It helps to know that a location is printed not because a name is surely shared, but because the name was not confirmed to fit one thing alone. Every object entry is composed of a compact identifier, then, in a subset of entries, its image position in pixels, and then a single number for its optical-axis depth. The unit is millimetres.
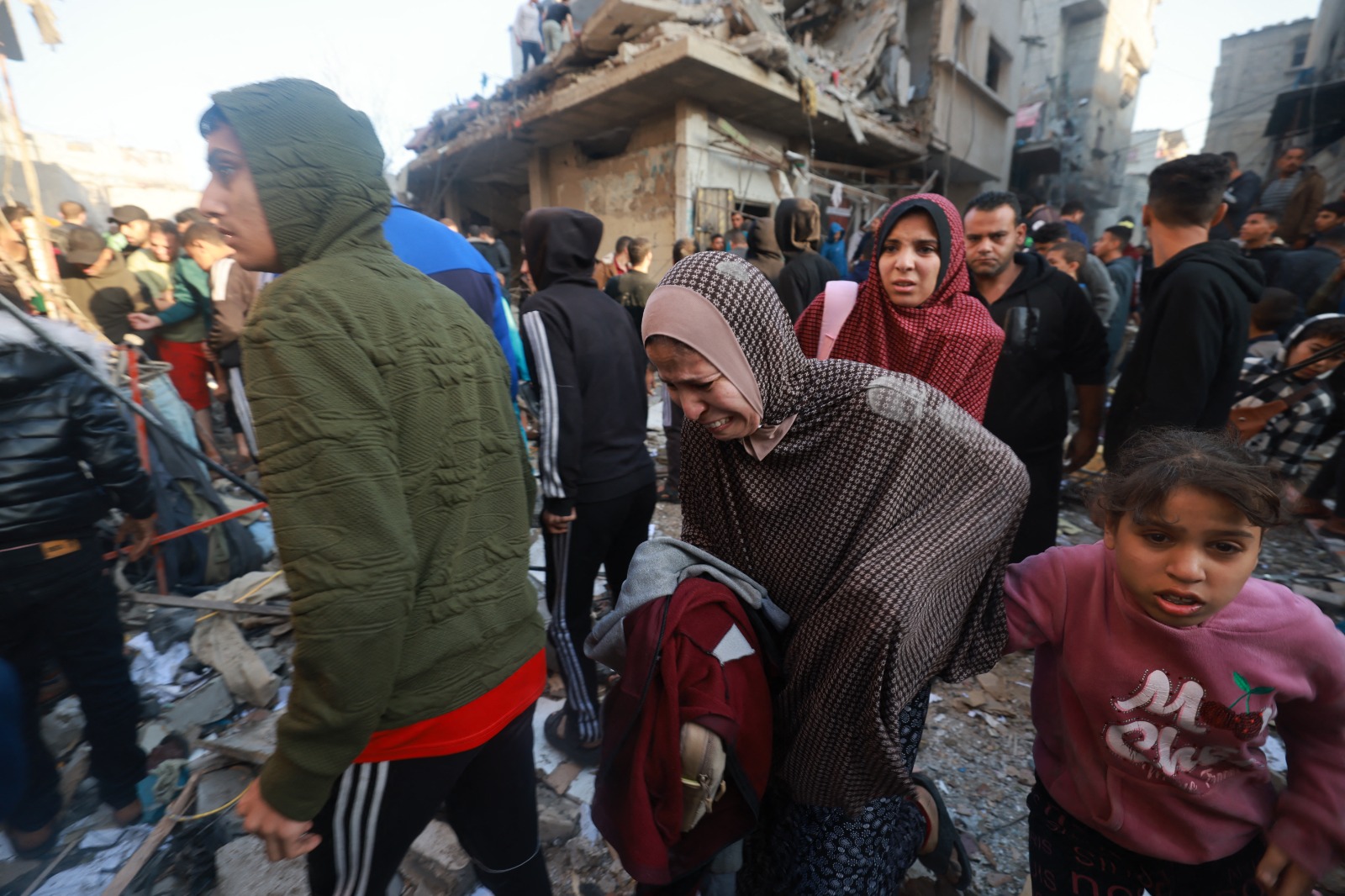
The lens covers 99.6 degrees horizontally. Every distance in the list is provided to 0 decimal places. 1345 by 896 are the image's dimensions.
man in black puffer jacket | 1724
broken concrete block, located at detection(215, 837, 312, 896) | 1983
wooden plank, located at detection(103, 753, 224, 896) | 1882
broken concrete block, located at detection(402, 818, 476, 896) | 1982
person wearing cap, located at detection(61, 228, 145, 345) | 4883
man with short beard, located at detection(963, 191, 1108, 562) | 2559
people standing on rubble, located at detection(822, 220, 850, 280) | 6254
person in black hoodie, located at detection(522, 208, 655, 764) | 2227
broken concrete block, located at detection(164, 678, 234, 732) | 2602
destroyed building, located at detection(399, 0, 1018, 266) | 8648
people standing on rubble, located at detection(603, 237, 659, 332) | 5383
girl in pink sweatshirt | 1117
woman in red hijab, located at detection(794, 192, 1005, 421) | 1912
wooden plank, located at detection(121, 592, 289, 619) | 2734
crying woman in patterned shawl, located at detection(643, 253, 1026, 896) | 1171
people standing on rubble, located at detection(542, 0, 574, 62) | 11164
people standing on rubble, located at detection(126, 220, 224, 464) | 4875
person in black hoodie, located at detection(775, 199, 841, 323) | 3498
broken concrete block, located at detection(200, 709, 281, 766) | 2402
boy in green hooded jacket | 965
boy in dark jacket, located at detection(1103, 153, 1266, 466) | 2090
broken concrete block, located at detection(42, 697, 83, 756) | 2540
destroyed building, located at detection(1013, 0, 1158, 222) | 18000
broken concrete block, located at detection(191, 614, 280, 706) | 2797
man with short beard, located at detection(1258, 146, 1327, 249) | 6414
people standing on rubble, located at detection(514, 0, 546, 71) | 11484
